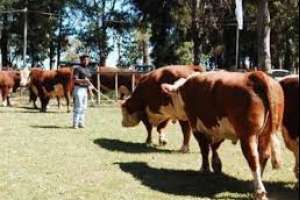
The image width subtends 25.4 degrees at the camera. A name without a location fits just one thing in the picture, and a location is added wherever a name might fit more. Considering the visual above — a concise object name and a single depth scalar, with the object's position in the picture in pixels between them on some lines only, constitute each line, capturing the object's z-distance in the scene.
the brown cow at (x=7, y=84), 30.34
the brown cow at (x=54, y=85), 25.81
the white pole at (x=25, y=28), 53.61
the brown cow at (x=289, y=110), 6.87
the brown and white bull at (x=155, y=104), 13.88
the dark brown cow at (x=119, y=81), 32.03
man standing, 17.97
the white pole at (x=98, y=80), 32.47
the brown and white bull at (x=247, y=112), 8.07
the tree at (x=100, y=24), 59.94
